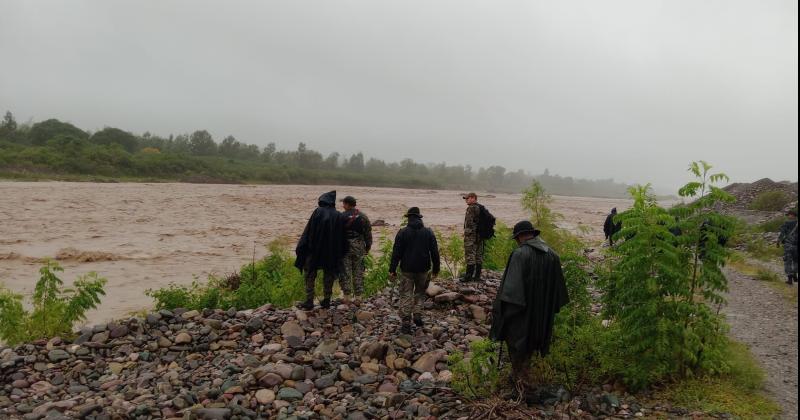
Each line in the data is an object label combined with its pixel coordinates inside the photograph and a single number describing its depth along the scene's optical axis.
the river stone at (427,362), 6.03
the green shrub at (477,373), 5.00
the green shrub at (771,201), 23.55
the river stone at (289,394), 5.39
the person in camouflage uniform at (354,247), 8.03
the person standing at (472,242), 9.64
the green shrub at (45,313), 7.05
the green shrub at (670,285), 4.91
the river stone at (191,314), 7.76
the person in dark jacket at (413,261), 7.02
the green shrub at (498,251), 11.55
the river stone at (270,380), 5.63
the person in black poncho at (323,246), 7.62
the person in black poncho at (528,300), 4.88
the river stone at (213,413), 4.92
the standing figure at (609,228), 15.42
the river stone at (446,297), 8.27
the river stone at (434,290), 8.51
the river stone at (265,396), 5.34
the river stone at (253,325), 7.20
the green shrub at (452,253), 11.51
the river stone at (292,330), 6.97
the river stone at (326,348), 6.46
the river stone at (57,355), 6.46
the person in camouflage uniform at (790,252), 11.11
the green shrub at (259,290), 8.87
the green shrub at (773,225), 18.93
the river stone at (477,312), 7.88
